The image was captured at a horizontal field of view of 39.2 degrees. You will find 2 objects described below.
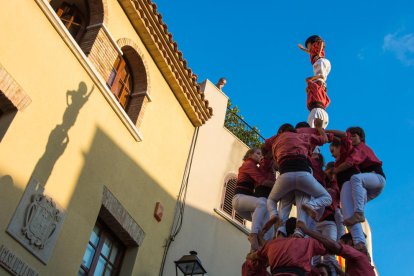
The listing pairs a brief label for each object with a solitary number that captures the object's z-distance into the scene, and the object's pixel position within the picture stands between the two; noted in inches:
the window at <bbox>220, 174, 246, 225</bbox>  554.6
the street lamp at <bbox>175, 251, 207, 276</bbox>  416.2
